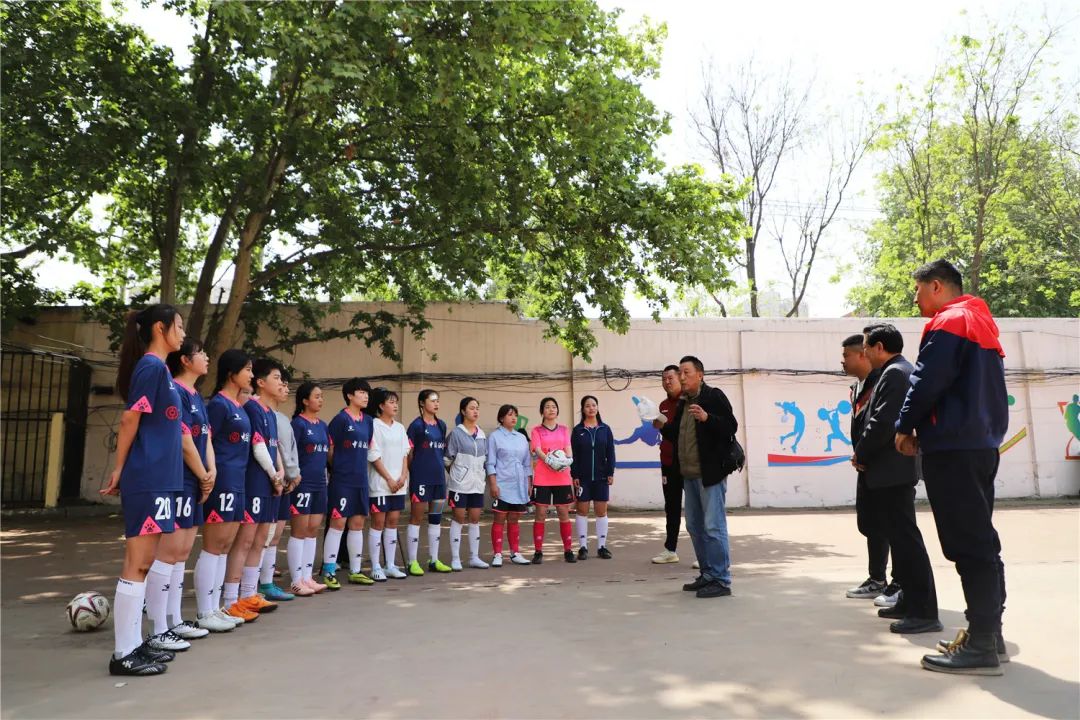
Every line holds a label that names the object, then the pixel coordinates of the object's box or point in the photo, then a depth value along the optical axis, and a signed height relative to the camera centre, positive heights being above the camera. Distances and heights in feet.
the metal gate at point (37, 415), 43.88 +2.09
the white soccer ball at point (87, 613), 15.23 -3.56
